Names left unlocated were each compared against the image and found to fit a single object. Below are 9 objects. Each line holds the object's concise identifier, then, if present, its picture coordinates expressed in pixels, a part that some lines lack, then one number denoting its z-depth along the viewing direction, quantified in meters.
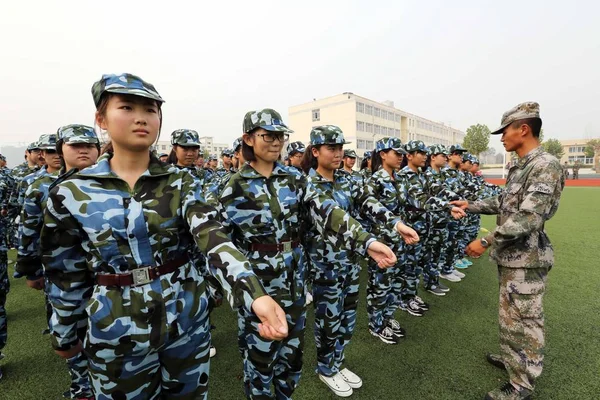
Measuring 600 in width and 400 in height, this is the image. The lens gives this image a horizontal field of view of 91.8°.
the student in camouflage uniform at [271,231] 2.17
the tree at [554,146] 57.30
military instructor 2.46
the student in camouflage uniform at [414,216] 3.85
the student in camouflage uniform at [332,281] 2.79
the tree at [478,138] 42.44
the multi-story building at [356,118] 44.00
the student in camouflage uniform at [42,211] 2.05
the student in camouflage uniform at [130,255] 1.35
